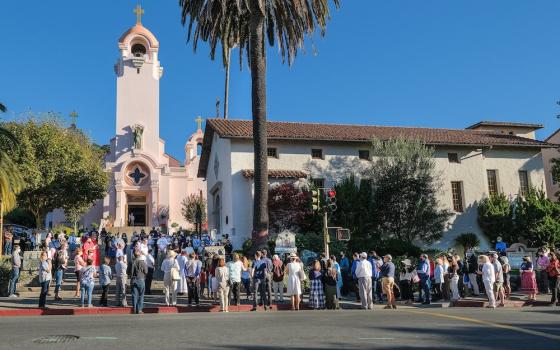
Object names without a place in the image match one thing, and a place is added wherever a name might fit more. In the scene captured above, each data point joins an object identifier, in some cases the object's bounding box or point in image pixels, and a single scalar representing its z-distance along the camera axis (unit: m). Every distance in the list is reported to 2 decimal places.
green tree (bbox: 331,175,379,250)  28.61
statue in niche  47.59
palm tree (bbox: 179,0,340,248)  21.67
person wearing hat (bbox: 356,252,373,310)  16.47
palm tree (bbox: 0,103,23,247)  20.81
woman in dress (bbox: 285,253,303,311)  16.23
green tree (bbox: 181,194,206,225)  47.72
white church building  29.41
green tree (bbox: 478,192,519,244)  31.36
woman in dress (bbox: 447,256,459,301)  17.78
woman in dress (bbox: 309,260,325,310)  16.38
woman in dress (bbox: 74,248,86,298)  16.89
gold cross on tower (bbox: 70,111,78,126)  54.74
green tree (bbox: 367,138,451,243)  29.38
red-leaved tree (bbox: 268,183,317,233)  27.83
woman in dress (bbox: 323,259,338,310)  16.27
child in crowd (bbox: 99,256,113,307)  15.80
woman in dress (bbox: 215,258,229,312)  15.51
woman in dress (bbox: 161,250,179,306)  16.20
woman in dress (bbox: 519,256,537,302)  17.91
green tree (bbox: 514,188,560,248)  30.03
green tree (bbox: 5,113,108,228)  33.38
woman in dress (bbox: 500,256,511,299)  18.44
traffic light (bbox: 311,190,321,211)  17.75
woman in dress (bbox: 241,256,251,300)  17.17
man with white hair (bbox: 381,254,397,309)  16.67
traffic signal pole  17.77
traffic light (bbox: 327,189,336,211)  17.70
